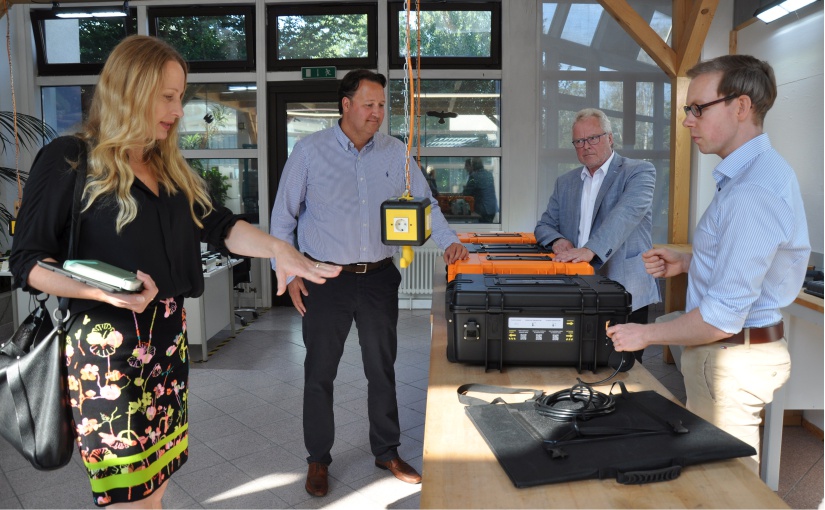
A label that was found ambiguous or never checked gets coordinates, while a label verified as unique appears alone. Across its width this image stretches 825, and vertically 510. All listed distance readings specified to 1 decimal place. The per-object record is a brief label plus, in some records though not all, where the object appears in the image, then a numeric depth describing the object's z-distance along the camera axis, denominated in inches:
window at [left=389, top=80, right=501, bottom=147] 291.6
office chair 258.5
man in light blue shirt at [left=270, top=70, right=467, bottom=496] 116.0
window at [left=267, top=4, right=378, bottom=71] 289.9
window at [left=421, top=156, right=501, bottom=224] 294.2
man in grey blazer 118.3
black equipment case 79.7
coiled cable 63.4
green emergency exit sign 287.4
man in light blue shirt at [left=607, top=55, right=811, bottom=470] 64.8
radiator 291.4
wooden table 50.8
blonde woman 65.9
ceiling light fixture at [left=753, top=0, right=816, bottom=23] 160.1
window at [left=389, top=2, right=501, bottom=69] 286.5
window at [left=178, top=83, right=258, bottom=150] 296.5
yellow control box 72.9
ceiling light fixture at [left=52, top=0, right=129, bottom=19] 281.3
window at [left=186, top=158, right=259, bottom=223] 299.7
